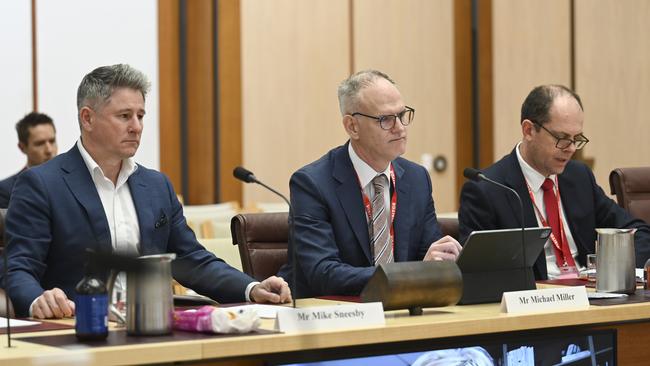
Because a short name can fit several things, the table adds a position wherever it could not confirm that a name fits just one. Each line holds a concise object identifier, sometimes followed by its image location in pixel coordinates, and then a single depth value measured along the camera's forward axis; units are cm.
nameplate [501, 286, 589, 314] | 598
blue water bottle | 484
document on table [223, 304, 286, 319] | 586
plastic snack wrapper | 508
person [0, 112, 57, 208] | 1302
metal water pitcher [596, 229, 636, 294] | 690
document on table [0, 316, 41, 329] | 549
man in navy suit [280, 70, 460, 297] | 737
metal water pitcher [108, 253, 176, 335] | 497
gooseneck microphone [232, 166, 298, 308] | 598
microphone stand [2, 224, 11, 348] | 476
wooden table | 457
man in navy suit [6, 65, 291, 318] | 689
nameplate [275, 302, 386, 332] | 524
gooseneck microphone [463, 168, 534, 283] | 683
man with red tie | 857
